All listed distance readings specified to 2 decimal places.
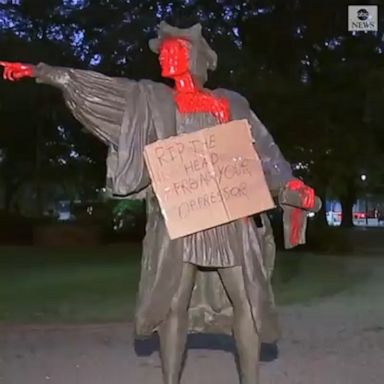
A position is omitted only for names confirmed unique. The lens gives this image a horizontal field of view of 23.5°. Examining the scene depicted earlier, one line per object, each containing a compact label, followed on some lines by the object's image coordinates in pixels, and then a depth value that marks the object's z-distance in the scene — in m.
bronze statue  4.35
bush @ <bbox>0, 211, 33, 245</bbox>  29.11
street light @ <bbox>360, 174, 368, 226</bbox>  30.27
